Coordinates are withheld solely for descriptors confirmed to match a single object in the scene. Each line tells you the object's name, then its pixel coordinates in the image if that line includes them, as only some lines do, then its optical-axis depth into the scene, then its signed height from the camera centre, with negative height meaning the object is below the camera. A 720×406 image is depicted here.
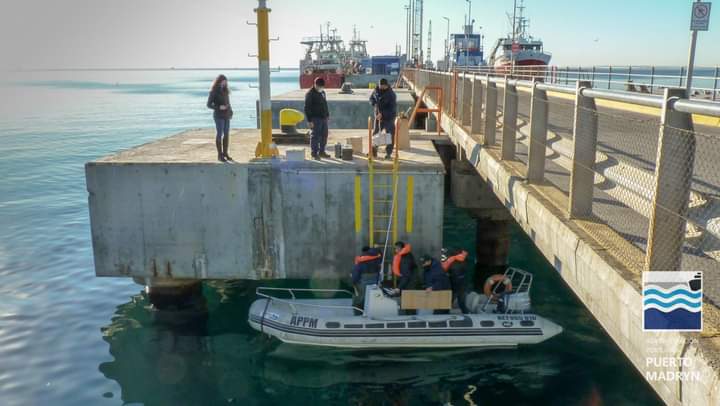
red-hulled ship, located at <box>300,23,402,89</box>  72.79 +2.29
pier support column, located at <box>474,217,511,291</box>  17.73 -4.97
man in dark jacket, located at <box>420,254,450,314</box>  12.26 -3.95
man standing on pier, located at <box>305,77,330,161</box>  13.43 -0.84
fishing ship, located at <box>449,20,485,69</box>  90.06 +5.30
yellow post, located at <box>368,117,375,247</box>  12.63 -2.46
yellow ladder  12.66 -2.63
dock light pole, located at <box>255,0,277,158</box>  12.98 +0.02
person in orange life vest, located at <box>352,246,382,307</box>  12.46 -3.90
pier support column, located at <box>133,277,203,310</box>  13.75 -4.94
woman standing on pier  12.64 -0.62
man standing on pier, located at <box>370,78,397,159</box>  14.76 -0.60
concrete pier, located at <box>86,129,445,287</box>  12.64 -2.84
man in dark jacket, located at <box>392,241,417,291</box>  12.26 -3.74
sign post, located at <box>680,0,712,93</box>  14.55 +1.53
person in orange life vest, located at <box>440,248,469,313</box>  12.65 -4.08
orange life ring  12.99 -4.38
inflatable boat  12.28 -5.05
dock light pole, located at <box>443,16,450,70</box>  88.56 +5.16
